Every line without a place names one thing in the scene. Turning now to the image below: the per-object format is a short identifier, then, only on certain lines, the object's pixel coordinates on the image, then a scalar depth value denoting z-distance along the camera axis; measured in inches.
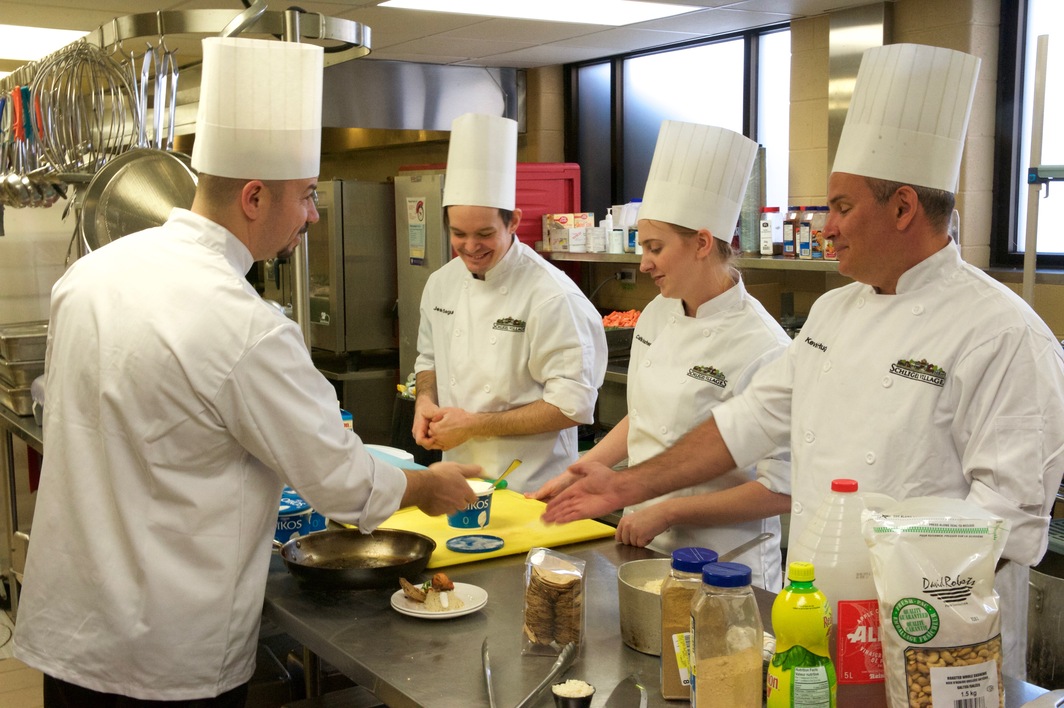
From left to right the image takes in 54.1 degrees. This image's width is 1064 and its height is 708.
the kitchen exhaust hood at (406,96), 209.6
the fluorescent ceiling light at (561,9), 155.4
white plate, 65.6
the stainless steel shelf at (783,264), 146.9
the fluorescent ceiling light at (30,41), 180.4
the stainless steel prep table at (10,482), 151.2
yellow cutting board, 79.6
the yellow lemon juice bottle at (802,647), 42.6
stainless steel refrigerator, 210.7
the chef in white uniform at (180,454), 62.9
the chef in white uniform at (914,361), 63.2
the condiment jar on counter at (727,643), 45.2
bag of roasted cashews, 42.7
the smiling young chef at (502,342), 108.4
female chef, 83.2
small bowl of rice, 52.1
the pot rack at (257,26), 87.3
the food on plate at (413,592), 67.6
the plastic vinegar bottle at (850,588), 46.8
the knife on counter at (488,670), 54.1
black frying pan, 71.4
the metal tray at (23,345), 152.9
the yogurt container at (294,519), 84.2
